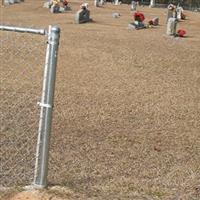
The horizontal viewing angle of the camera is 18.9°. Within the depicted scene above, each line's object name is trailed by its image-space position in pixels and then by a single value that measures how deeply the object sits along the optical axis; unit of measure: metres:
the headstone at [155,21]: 31.91
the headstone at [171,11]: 33.14
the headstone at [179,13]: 36.90
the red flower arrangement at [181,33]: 26.20
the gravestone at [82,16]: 30.94
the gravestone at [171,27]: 25.18
